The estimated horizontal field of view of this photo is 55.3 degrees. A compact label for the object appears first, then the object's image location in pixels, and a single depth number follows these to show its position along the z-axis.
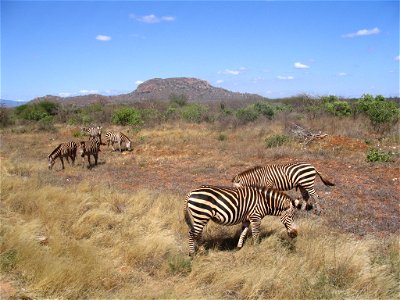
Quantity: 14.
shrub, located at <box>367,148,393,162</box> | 15.78
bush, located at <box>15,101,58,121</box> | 39.47
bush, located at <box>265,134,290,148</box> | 20.11
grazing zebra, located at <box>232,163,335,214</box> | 9.98
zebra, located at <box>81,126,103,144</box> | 25.22
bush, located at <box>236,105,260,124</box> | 29.47
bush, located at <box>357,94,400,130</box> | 22.92
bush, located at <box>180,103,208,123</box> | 32.29
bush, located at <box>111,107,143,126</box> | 31.30
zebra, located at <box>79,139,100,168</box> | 17.41
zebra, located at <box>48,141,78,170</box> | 16.93
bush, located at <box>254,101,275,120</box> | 32.72
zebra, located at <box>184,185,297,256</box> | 6.57
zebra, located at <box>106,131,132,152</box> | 22.17
